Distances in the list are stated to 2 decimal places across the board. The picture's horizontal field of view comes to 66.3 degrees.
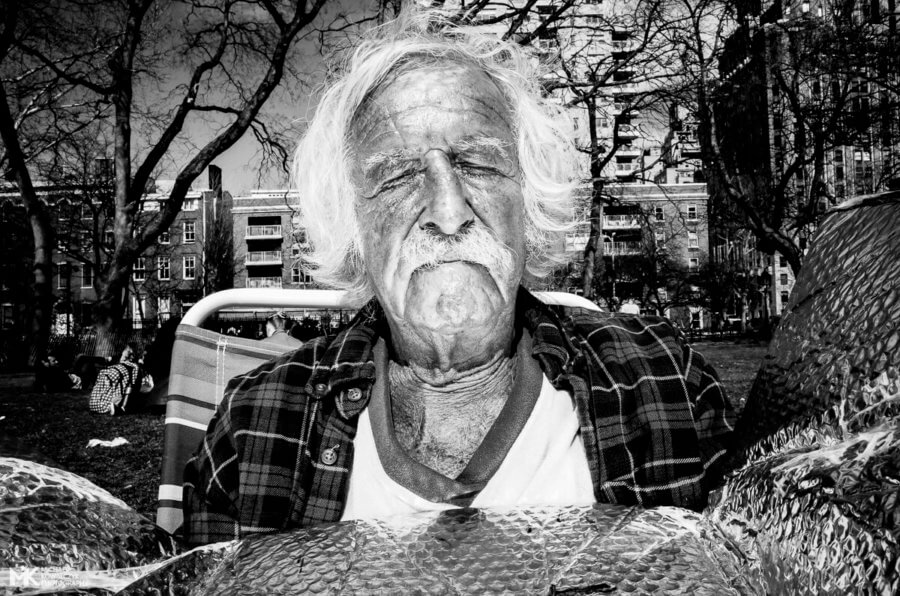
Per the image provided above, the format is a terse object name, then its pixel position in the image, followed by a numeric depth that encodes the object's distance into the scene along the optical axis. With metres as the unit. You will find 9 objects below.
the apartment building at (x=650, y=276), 44.94
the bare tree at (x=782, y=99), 8.45
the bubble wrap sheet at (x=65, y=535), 0.45
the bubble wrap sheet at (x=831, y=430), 0.34
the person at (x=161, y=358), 11.05
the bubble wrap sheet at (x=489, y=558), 0.38
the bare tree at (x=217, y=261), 41.28
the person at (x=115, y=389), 10.54
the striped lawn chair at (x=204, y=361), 2.53
